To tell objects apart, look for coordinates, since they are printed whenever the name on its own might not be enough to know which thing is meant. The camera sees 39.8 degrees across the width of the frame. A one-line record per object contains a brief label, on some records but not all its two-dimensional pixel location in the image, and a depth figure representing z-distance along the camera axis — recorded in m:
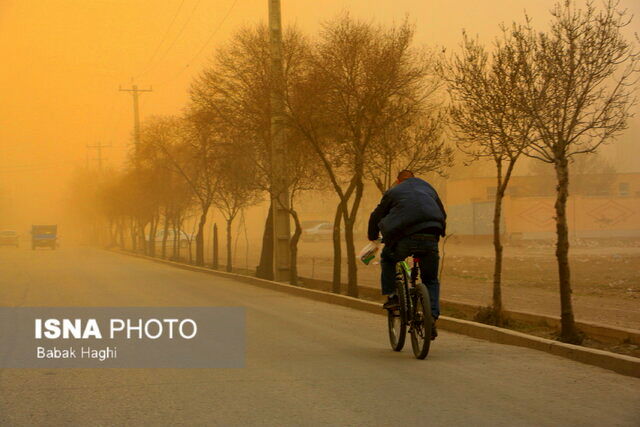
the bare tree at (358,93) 19.14
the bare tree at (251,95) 24.45
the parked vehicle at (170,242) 76.11
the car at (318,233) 80.25
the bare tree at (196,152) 33.30
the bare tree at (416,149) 18.84
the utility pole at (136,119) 50.19
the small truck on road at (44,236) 73.52
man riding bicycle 9.26
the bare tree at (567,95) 11.00
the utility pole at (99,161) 103.24
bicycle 9.03
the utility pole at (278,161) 21.80
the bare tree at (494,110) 11.93
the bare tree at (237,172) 28.77
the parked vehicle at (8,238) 88.19
